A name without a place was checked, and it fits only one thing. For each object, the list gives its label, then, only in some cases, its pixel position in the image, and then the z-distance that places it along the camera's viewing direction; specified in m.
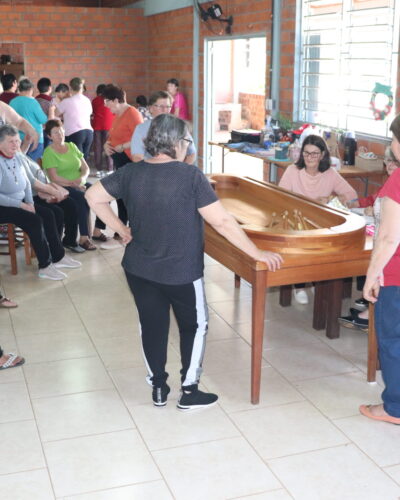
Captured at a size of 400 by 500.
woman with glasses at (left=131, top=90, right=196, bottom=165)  4.92
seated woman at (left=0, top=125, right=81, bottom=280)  4.96
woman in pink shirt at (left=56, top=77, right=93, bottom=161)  8.85
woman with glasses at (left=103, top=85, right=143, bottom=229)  5.87
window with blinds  5.28
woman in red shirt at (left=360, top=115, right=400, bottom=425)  2.69
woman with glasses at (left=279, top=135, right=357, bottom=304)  4.59
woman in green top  5.82
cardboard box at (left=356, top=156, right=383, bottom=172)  5.17
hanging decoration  5.19
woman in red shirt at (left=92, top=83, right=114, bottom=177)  9.79
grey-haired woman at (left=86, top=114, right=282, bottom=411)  2.79
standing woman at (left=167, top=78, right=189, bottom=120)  9.04
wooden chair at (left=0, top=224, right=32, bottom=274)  5.27
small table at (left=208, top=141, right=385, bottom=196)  5.15
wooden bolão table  3.09
